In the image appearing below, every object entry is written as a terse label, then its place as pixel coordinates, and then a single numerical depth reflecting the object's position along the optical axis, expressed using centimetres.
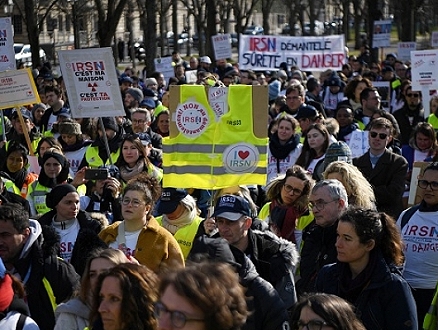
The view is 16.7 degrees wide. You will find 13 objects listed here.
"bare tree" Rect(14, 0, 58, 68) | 4402
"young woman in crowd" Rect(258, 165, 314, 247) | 1088
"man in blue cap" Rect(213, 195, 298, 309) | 853
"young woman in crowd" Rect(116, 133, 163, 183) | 1417
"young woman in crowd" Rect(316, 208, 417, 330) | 755
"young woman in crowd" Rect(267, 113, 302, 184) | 1534
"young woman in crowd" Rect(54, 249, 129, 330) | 732
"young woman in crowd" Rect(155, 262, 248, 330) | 523
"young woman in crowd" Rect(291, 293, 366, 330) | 611
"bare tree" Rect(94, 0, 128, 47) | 4005
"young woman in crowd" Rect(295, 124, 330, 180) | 1443
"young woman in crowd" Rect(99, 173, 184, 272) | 976
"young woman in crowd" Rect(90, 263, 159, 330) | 668
